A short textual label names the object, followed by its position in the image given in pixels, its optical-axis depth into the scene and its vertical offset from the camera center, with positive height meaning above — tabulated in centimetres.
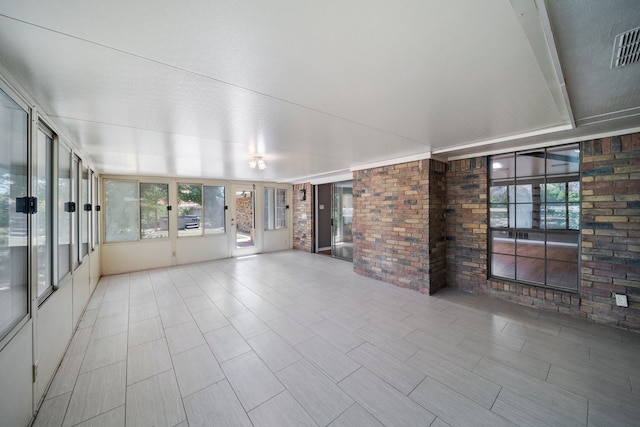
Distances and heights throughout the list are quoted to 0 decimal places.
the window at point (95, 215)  439 -3
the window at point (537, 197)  308 +20
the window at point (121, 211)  536 +6
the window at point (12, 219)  141 -3
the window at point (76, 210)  299 +4
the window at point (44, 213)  193 +1
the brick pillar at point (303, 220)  756 -26
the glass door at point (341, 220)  680 -23
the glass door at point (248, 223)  694 -36
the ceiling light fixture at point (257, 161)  394 +87
